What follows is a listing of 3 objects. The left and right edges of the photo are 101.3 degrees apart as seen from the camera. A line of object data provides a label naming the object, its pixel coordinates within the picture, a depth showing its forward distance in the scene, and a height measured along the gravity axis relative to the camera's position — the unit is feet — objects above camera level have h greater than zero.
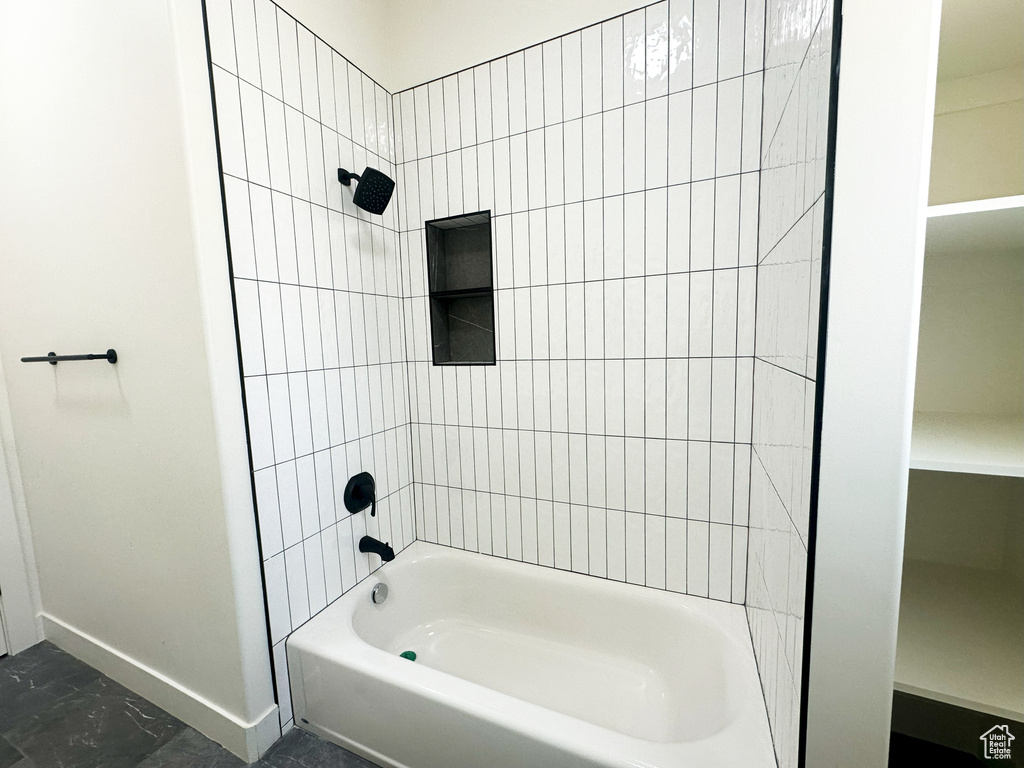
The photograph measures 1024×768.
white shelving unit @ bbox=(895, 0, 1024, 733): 2.58 -0.70
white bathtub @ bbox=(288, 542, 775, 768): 3.21 -3.34
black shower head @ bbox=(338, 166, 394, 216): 4.75 +1.77
